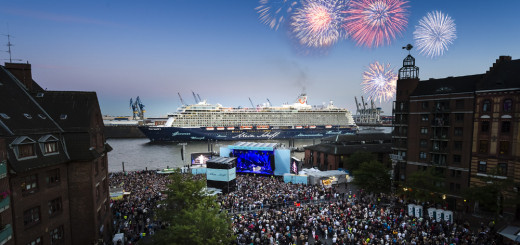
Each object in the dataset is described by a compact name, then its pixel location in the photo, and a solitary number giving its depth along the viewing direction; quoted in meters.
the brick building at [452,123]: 25.16
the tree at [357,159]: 41.41
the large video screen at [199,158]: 48.38
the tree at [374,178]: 30.16
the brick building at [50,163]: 14.30
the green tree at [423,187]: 25.53
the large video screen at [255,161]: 43.16
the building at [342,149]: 48.75
